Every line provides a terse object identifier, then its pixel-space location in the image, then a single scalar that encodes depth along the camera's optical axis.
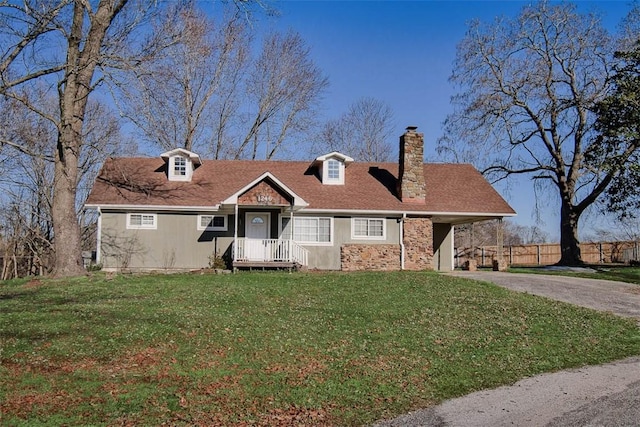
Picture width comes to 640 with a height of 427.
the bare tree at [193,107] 33.00
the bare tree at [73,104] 18.11
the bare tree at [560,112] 31.05
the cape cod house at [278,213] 22.38
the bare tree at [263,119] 38.69
